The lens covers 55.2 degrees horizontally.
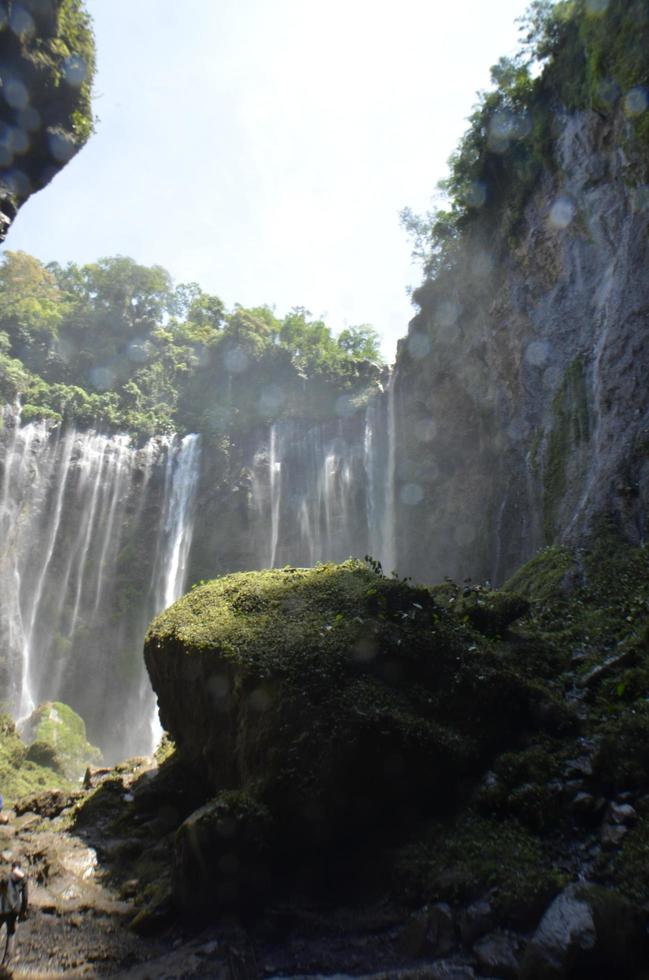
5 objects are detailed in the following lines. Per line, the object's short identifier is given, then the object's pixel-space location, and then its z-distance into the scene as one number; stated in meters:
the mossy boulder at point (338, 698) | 5.43
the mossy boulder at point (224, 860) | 5.19
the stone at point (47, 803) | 8.99
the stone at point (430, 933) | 4.23
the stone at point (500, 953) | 3.84
